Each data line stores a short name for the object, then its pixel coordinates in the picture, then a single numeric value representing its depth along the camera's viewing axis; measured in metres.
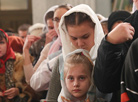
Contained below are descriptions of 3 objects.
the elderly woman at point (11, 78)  6.68
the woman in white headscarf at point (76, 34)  4.34
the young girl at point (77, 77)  3.98
